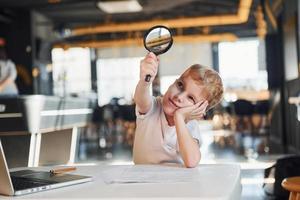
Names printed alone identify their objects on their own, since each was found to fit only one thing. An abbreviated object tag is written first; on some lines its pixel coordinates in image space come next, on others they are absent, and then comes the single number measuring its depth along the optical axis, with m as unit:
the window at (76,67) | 12.57
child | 1.26
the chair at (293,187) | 1.21
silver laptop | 0.84
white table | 0.77
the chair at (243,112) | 9.27
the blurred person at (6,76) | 5.73
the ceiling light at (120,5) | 7.73
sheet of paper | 0.94
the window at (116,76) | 13.27
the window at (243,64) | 12.22
